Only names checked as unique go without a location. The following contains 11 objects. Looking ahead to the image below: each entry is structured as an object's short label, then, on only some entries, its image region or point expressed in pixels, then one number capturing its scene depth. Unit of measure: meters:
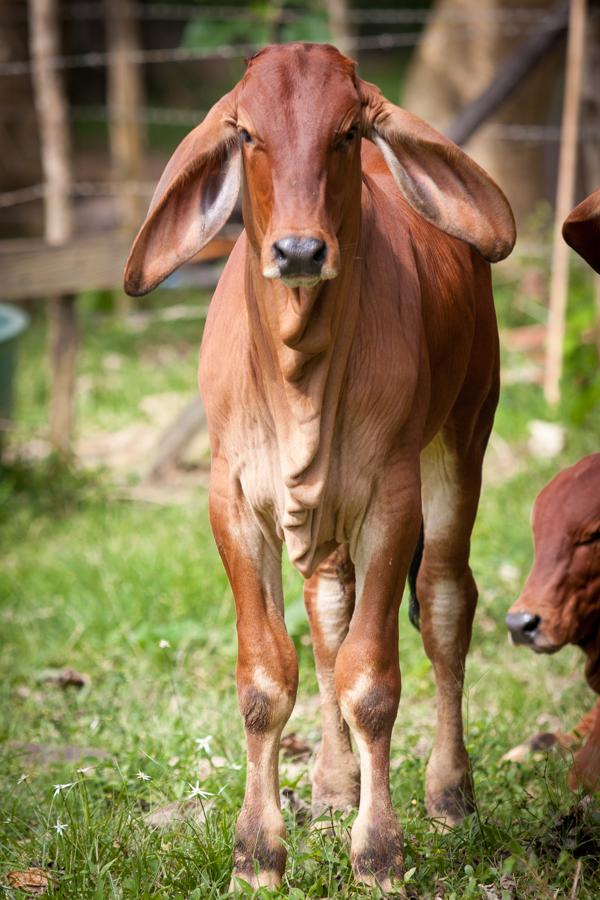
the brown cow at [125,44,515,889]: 5.54
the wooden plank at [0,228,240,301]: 13.36
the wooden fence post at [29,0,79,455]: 14.93
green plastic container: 13.46
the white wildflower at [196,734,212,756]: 6.64
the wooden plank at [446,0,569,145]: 13.31
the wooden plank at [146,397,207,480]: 13.51
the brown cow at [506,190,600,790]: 7.07
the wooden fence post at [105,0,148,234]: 18.05
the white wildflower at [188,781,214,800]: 6.07
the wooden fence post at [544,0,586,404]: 14.12
